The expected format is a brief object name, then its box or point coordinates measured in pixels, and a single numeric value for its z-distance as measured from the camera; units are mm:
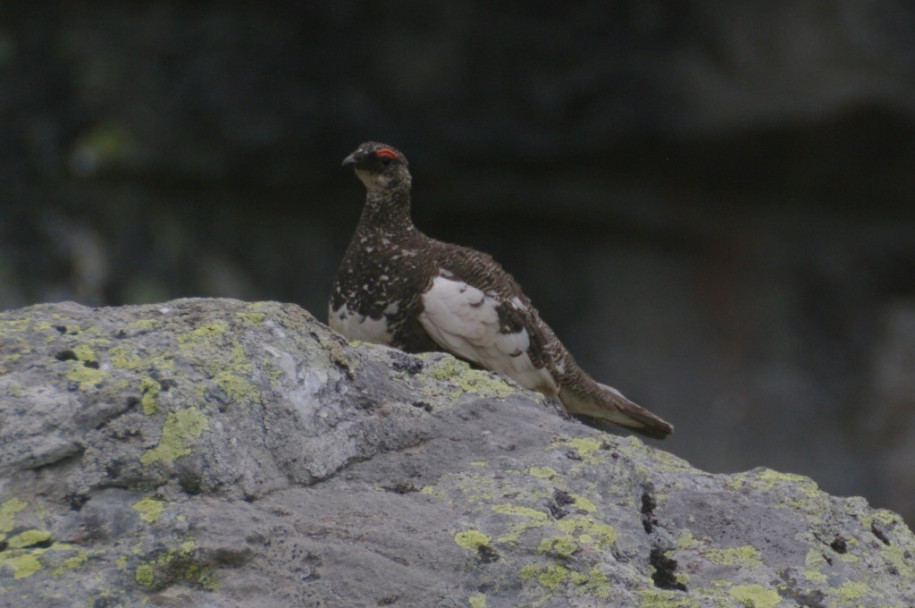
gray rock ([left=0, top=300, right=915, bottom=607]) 8065
